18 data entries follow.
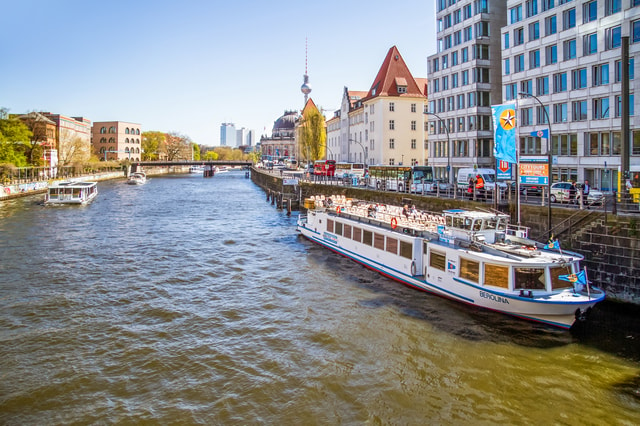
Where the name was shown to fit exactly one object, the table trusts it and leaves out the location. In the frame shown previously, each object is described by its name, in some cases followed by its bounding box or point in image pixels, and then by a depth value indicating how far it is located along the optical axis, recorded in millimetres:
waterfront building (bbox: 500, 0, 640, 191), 41531
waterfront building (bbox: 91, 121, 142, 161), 178750
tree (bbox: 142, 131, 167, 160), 195450
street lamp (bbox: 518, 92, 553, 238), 24117
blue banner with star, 25812
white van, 42084
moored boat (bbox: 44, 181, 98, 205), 64212
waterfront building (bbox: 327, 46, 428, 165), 82375
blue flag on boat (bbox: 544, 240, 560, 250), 20866
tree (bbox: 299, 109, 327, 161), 113850
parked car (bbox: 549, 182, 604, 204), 30984
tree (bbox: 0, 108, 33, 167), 86625
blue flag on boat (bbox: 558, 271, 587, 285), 18906
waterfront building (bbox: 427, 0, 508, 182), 60125
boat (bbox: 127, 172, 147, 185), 115631
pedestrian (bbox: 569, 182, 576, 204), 31633
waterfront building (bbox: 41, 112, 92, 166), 118294
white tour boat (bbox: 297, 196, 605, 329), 19219
